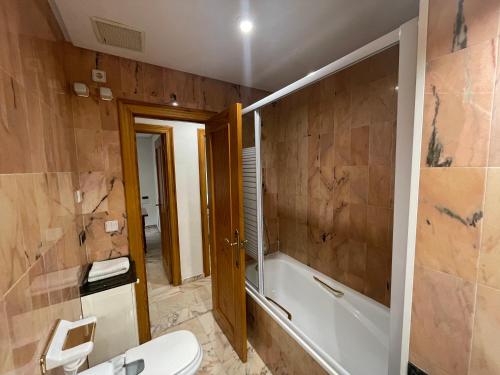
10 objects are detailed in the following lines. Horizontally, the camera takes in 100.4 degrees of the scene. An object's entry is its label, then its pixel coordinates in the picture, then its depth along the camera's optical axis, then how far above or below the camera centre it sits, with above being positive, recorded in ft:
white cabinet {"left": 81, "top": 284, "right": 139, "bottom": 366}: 4.59 -3.43
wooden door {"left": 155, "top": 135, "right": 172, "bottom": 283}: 9.19 -1.74
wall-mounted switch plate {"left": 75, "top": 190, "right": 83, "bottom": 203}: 4.66 -0.56
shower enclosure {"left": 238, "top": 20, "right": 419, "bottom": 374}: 4.86 -1.25
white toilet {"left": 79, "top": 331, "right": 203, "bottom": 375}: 3.70 -3.54
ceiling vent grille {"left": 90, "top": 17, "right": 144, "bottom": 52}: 4.18 +2.94
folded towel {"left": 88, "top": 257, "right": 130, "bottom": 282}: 4.74 -2.28
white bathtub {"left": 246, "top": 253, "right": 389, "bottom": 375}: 4.75 -4.11
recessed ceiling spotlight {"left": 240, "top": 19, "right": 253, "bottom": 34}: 4.17 +2.93
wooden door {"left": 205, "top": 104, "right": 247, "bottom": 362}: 5.03 -1.46
